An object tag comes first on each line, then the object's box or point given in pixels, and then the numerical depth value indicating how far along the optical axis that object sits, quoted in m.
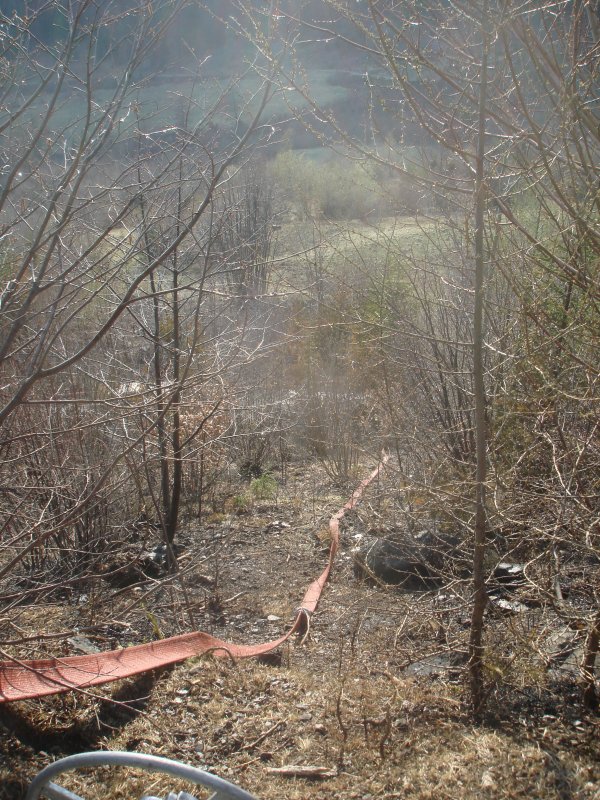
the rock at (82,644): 4.49
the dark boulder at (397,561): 5.95
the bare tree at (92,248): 3.17
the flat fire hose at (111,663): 3.50
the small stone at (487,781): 3.10
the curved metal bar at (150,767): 1.65
